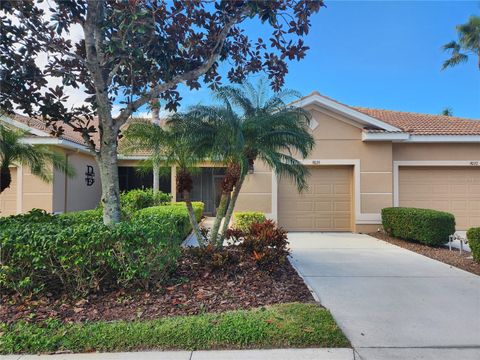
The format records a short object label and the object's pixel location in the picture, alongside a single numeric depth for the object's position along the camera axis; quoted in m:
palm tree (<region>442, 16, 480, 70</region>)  14.42
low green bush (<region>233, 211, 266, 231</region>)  11.20
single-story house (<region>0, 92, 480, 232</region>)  12.19
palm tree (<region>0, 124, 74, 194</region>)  7.70
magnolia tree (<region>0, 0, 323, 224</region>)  4.95
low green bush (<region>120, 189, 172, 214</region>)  12.42
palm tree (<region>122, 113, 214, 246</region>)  6.02
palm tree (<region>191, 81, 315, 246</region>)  5.75
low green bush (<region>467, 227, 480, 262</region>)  6.92
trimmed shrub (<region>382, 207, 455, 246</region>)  9.29
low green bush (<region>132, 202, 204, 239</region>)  8.57
